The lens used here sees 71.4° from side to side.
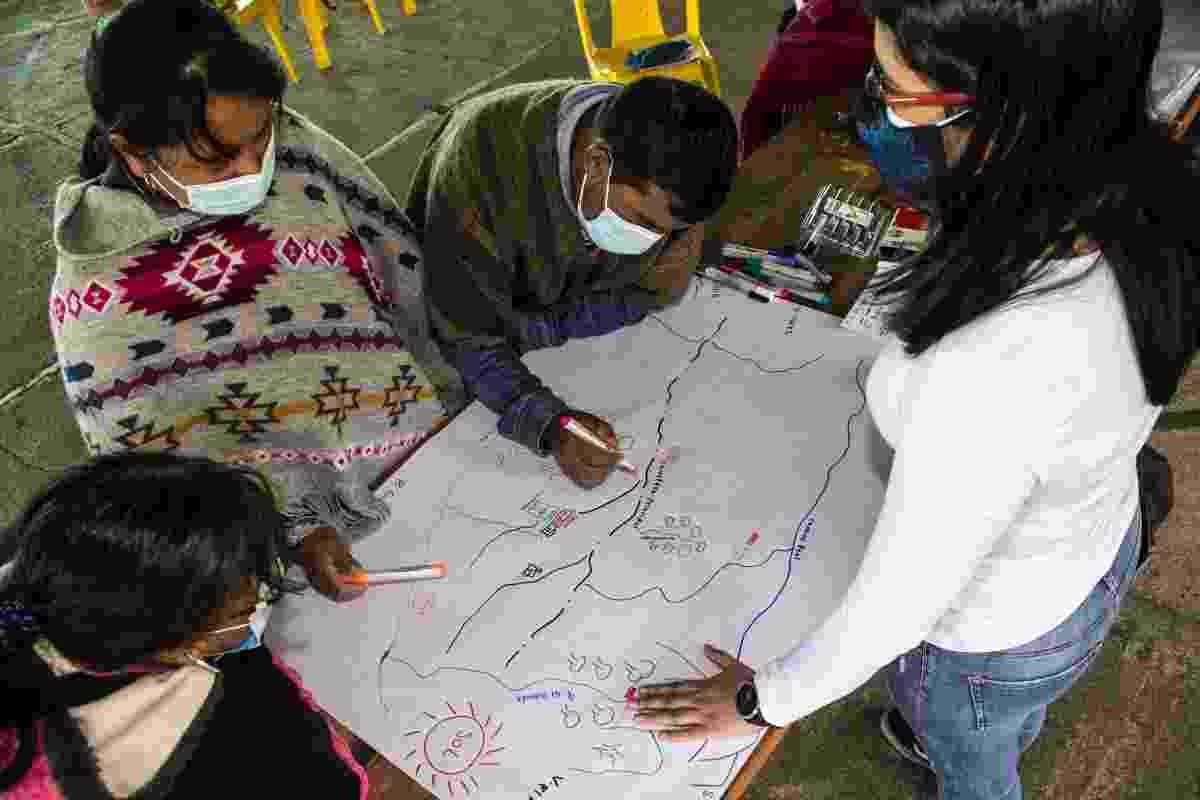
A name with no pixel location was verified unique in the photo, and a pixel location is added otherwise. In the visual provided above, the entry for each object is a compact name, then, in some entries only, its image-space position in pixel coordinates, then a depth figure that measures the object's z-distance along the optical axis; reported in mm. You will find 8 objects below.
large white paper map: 1147
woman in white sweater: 705
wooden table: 1799
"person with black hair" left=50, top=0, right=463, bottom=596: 1312
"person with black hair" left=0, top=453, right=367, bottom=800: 858
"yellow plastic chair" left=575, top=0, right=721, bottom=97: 3436
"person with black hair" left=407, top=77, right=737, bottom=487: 1459
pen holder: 1827
